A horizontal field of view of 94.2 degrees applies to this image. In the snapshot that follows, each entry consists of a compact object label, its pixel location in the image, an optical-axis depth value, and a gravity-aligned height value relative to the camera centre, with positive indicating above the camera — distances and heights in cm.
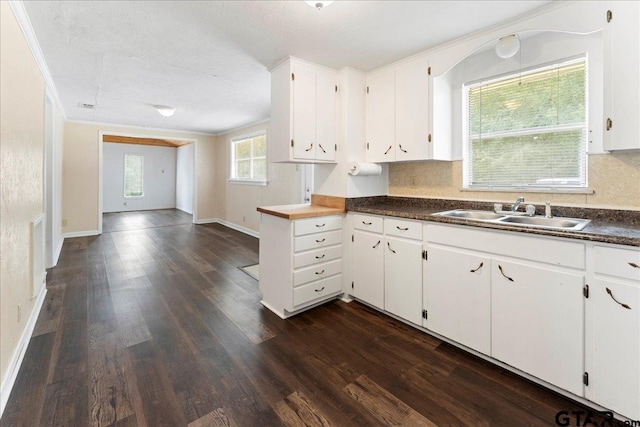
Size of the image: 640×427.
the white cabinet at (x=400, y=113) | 261 +94
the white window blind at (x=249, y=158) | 598 +118
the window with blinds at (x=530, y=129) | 214 +66
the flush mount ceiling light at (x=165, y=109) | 461 +160
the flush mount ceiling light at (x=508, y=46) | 214 +122
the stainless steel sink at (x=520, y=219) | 194 -4
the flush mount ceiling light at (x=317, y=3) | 178 +126
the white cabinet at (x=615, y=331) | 142 -59
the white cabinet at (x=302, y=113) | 278 +96
